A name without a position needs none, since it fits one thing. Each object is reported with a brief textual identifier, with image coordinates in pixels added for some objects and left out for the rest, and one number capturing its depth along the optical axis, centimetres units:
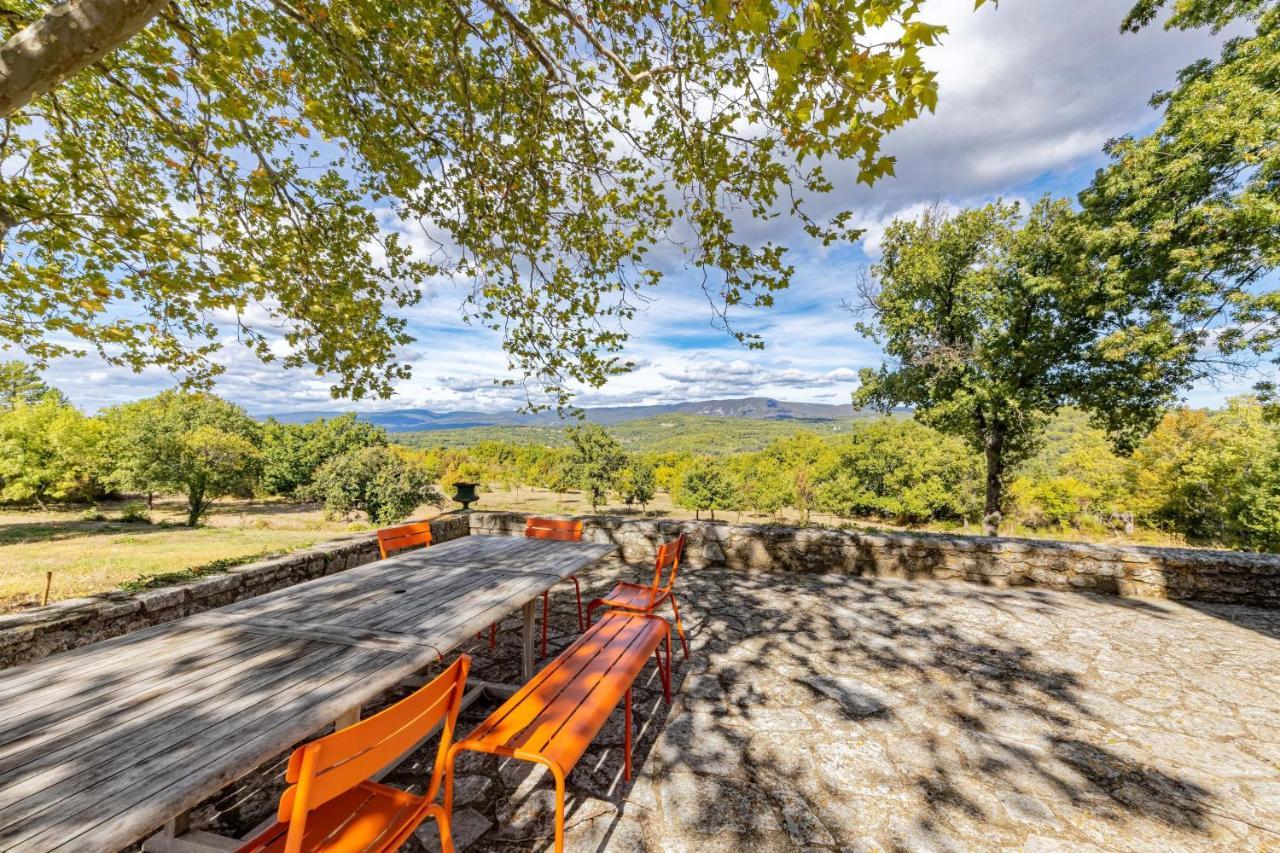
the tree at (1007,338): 1010
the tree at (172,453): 2438
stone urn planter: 772
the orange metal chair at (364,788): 109
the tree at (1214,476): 1692
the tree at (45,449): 2303
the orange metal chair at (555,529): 444
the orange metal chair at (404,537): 375
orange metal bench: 167
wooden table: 106
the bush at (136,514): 2484
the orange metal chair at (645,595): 334
